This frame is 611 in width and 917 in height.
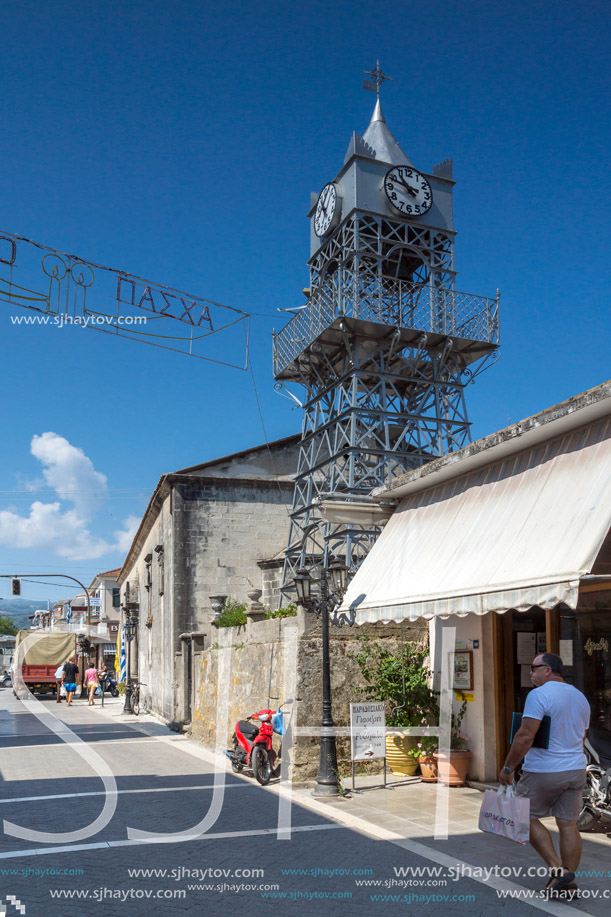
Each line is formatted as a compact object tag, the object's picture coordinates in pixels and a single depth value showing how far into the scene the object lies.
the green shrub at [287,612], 15.12
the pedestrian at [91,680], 30.52
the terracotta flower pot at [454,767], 10.20
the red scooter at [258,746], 11.16
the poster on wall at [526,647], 9.85
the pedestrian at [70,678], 29.83
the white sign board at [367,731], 10.48
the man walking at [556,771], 5.68
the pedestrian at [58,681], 32.88
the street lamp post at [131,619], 28.23
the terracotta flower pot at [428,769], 10.63
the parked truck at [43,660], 34.78
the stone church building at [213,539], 22.69
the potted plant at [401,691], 11.07
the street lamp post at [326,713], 10.07
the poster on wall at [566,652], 8.98
